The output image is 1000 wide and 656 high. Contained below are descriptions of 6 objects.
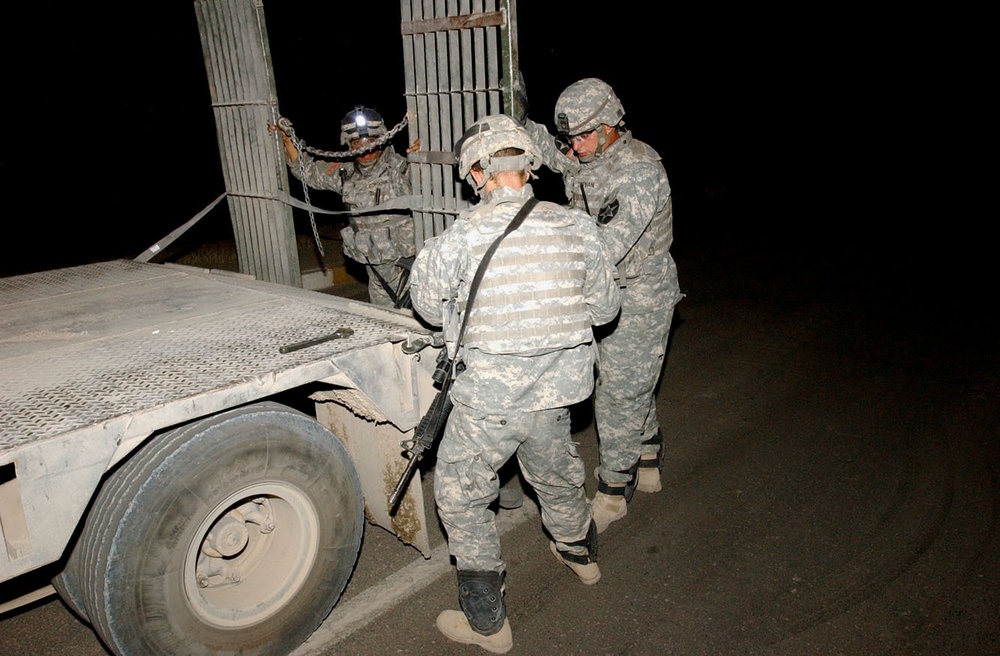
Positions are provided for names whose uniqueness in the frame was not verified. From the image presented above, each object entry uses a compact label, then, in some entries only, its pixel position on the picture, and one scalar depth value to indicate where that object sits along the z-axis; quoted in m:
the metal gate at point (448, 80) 3.53
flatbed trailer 2.10
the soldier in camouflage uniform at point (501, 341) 2.58
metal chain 4.48
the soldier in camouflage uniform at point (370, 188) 5.09
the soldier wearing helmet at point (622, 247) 3.42
